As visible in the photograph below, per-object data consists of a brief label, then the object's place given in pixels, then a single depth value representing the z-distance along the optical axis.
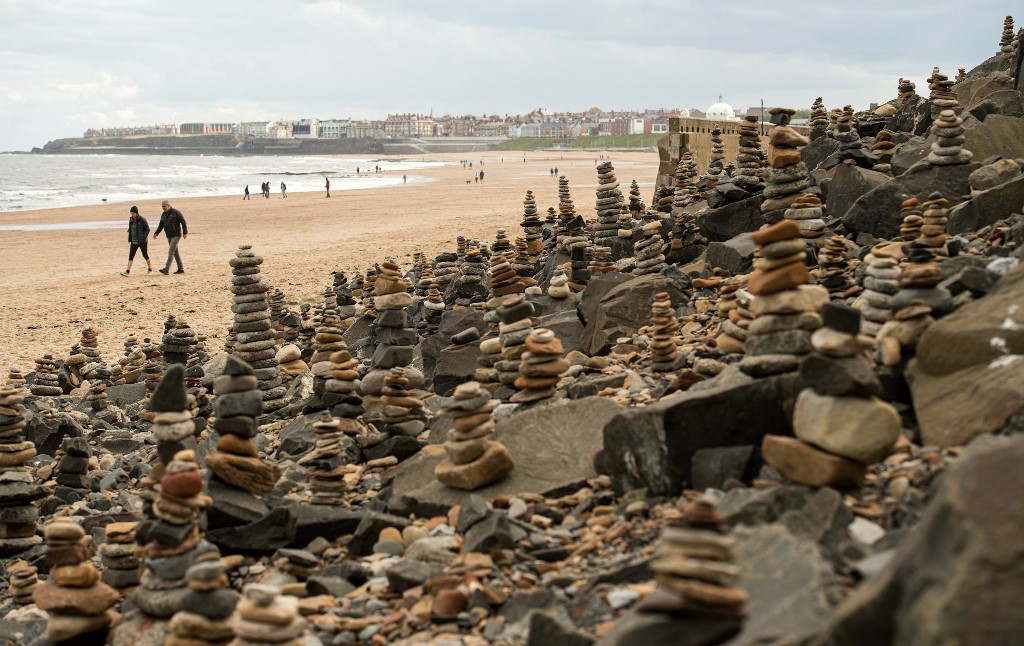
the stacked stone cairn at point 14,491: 9.74
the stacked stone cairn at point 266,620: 4.82
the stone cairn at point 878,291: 7.58
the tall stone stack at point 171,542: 6.40
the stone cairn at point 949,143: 12.95
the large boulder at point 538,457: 7.49
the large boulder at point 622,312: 12.12
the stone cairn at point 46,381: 17.17
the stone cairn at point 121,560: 7.77
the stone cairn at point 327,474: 8.81
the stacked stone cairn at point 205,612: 5.54
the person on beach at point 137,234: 31.03
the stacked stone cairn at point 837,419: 5.33
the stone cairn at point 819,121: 20.95
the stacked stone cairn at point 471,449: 7.65
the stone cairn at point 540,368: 9.54
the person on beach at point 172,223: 30.32
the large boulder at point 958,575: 3.12
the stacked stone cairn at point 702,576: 3.85
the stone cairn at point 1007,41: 25.16
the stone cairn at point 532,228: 20.77
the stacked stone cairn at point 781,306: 6.60
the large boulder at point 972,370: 5.55
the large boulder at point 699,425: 6.32
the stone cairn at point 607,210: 17.91
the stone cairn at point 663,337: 9.91
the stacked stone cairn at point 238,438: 8.31
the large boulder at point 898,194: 12.66
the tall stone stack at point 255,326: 13.98
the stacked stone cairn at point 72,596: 6.50
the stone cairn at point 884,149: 15.43
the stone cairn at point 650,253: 14.32
